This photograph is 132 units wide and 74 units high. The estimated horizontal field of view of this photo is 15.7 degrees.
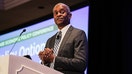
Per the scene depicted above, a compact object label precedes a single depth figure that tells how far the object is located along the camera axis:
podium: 2.85
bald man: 3.39
